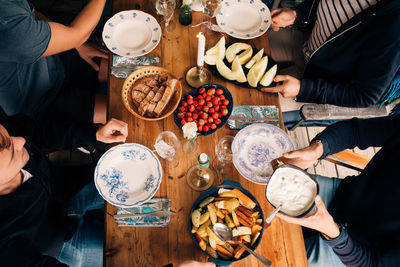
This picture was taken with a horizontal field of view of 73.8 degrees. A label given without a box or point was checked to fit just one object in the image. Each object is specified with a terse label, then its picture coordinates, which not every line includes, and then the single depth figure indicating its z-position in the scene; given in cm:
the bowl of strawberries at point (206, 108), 128
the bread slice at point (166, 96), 129
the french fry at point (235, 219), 107
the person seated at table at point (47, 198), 114
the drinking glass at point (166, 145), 123
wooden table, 111
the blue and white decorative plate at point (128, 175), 117
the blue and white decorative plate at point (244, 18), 153
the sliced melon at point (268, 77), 138
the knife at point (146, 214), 112
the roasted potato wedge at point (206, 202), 109
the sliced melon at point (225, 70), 139
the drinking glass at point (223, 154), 124
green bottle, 150
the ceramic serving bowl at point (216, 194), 103
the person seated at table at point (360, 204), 118
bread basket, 127
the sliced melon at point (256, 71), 139
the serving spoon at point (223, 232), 103
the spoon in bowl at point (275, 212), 100
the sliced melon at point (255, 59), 145
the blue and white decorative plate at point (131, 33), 147
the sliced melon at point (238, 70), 137
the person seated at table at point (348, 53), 132
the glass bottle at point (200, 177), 122
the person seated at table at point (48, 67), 123
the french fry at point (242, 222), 106
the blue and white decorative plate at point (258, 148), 124
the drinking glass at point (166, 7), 141
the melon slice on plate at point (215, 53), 140
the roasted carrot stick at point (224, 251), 103
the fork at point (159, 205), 116
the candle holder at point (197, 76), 142
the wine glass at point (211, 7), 142
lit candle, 112
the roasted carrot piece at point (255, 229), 105
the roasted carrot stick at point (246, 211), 108
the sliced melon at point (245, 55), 144
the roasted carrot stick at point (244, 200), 107
